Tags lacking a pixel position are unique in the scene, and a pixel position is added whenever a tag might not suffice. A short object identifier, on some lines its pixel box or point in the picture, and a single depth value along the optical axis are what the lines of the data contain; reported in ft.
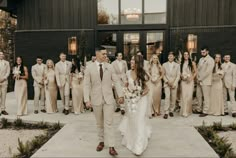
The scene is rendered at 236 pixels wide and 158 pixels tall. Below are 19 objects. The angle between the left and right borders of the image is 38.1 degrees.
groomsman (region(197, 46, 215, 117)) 35.42
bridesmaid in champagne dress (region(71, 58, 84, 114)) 38.27
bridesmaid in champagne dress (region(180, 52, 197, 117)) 35.65
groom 22.40
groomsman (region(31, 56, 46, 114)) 38.68
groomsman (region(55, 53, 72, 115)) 38.17
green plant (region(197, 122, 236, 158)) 23.55
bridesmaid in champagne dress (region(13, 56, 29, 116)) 37.22
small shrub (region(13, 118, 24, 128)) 34.50
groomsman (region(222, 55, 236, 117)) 35.86
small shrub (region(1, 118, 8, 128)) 34.28
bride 22.62
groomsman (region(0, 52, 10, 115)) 37.76
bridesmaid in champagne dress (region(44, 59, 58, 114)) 38.52
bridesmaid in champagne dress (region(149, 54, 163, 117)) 35.35
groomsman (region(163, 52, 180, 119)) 35.50
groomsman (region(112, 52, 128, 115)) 37.47
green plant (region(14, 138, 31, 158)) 23.84
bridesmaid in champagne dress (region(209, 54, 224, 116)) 36.24
